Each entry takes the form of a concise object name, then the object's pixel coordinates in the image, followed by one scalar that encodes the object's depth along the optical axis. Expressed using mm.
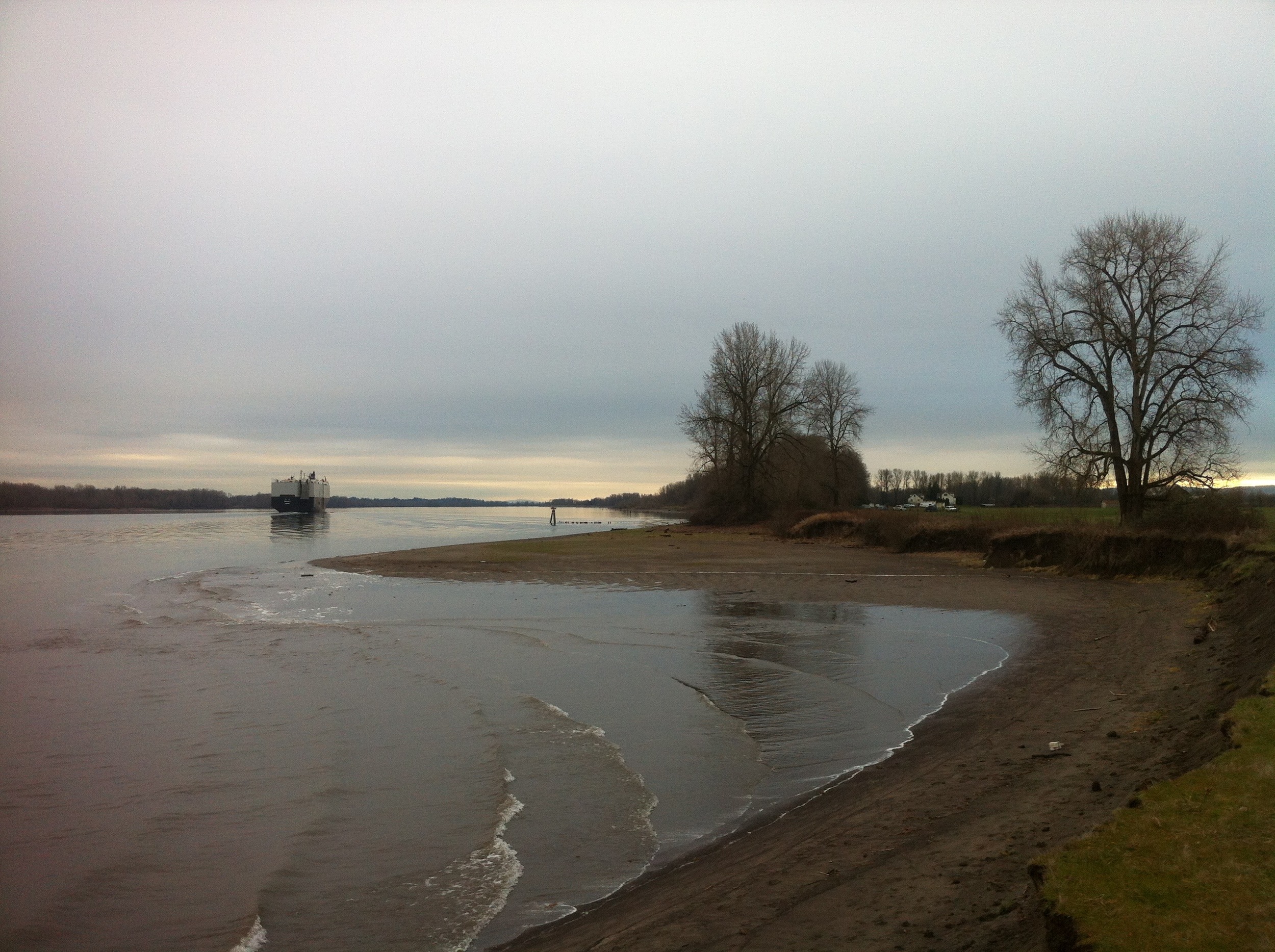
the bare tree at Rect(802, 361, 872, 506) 73938
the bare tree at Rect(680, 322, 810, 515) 67625
